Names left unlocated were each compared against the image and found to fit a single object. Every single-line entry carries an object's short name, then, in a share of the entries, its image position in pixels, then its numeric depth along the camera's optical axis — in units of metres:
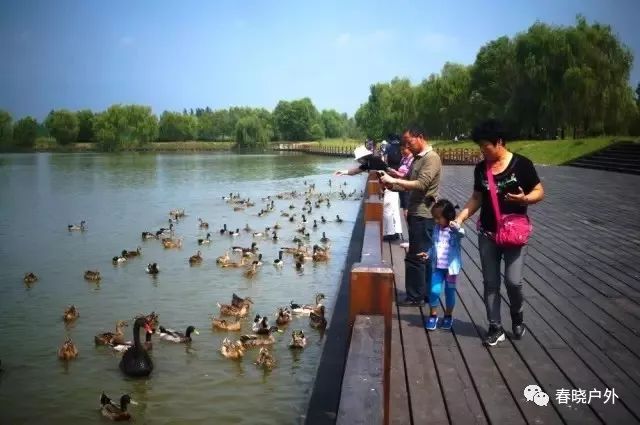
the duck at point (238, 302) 11.11
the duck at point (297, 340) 9.23
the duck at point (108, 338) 9.53
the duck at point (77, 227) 22.00
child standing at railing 5.72
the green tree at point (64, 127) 120.25
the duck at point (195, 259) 16.00
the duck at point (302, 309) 10.70
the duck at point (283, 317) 10.25
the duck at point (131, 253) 16.55
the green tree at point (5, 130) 108.50
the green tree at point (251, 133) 121.19
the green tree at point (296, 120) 143.25
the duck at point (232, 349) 8.98
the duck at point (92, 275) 14.09
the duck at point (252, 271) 14.40
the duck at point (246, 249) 16.63
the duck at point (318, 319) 10.07
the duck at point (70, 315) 10.94
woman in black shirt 5.04
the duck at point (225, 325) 10.24
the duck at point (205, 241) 18.94
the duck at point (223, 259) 15.77
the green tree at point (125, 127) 113.88
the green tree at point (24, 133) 118.88
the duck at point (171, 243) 18.35
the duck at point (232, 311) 10.84
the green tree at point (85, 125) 123.56
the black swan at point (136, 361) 8.36
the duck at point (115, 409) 7.12
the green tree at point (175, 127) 141.12
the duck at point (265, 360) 8.56
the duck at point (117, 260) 15.96
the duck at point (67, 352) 9.07
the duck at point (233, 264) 15.60
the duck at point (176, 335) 9.59
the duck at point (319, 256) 15.95
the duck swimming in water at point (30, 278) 13.87
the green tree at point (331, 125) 172.75
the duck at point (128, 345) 9.26
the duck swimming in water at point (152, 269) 14.77
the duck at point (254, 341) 9.27
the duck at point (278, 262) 15.55
